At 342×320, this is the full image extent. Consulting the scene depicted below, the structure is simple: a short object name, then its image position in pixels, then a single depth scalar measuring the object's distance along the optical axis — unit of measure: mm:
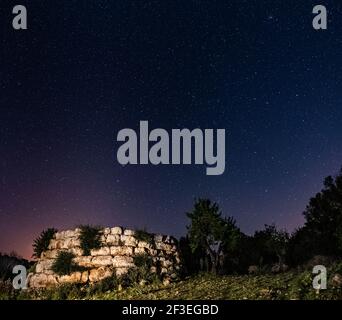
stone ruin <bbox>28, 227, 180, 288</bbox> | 29781
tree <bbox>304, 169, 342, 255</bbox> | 42462
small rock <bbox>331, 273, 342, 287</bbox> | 21891
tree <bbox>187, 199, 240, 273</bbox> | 34750
